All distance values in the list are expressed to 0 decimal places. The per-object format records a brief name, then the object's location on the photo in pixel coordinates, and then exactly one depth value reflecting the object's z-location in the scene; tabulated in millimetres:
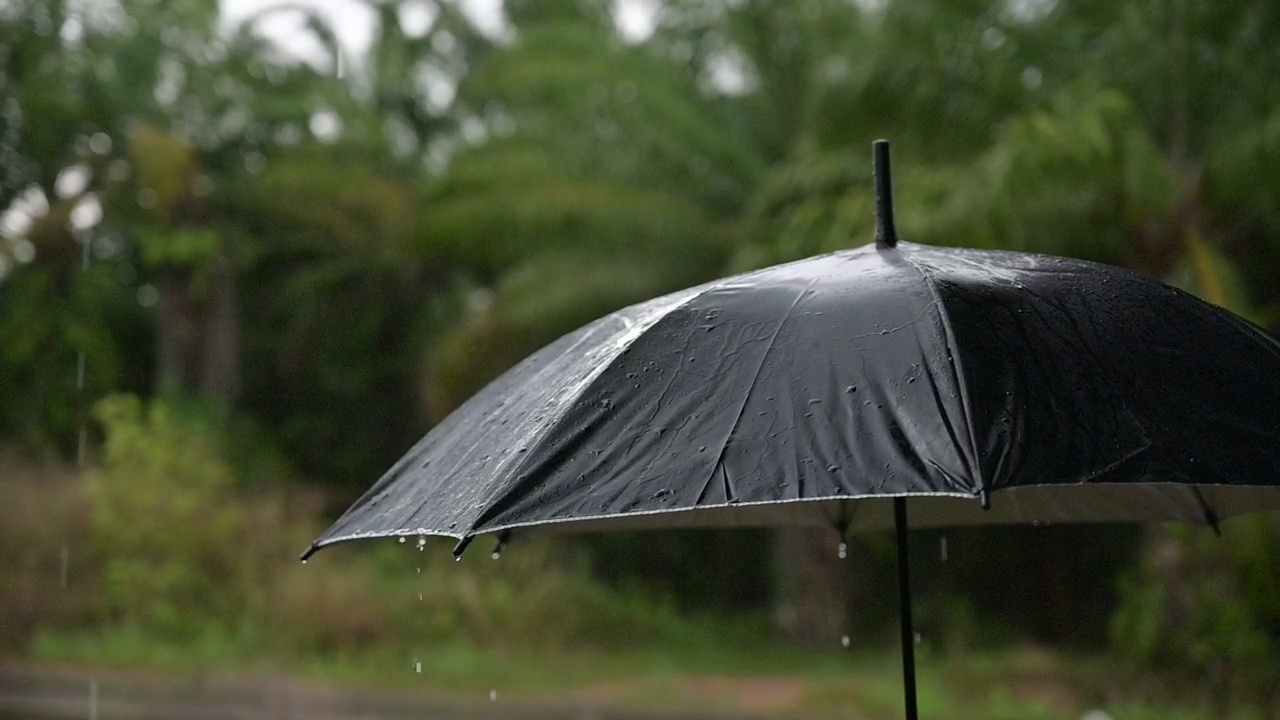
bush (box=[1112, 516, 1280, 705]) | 18797
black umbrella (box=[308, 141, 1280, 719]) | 4336
